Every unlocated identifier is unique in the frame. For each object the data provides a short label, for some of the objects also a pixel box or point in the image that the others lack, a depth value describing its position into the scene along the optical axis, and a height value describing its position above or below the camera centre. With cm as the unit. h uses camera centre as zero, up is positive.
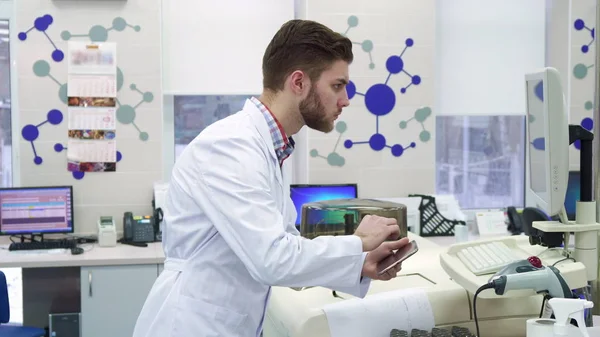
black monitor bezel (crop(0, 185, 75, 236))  414 -24
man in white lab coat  149 -16
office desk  381 -70
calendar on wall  431 +29
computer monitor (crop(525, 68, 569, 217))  181 +3
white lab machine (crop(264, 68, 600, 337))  178 -32
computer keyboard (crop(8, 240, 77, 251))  403 -54
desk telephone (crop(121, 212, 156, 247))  421 -48
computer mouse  391 -56
